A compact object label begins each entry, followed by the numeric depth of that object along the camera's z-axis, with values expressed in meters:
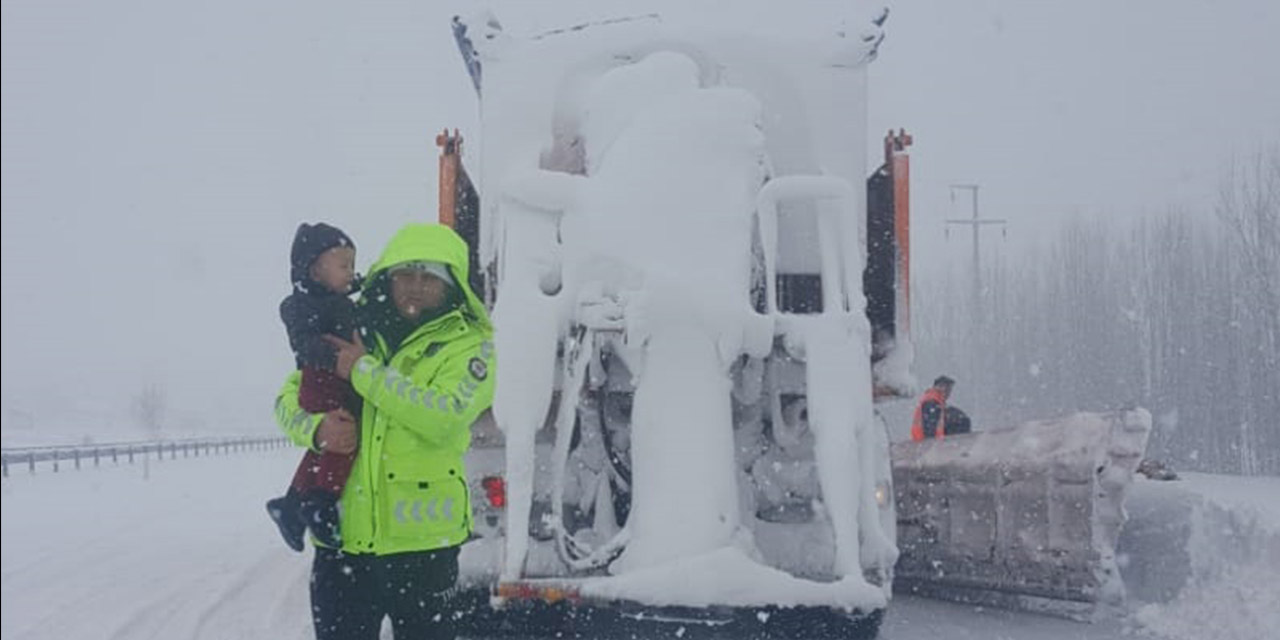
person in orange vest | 11.34
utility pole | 29.94
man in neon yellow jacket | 3.08
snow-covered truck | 4.91
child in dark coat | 3.10
